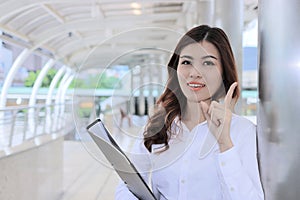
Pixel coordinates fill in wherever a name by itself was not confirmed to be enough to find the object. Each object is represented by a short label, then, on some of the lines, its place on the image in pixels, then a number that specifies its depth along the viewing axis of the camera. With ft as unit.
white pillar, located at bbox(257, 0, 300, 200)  3.61
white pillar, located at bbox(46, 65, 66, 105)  30.35
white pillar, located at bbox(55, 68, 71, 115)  30.40
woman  3.57
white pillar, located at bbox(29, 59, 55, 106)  24.72
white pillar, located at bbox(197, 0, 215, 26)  14.25
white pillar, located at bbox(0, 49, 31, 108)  18.77
